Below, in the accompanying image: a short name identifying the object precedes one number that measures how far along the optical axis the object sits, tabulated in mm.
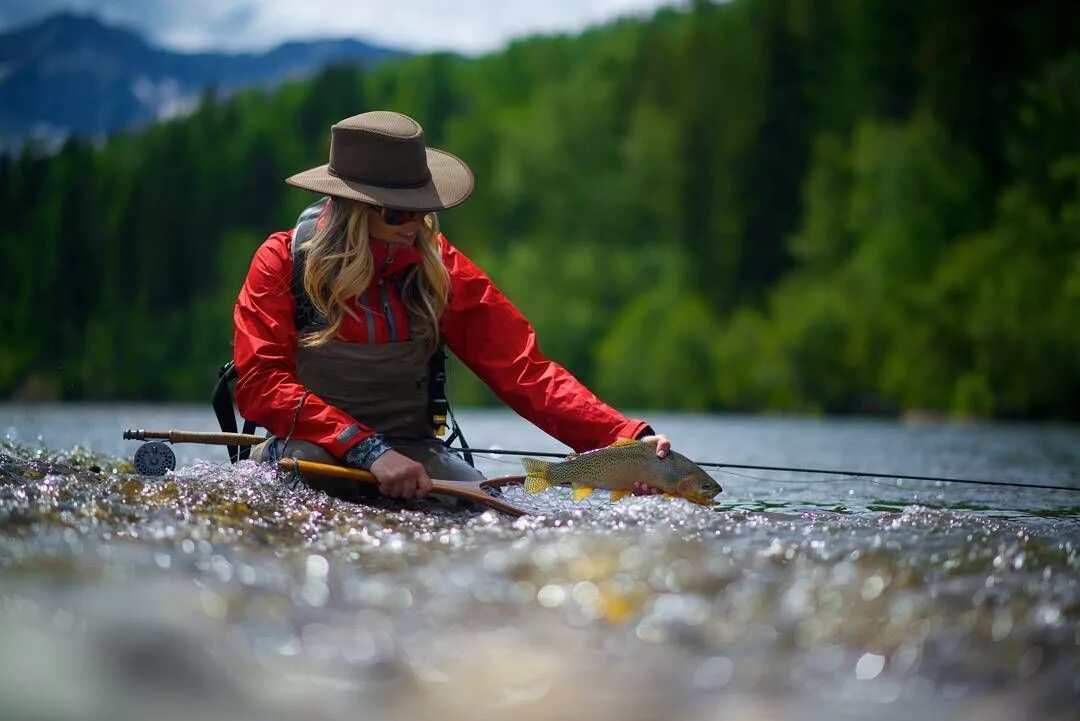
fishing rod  5715
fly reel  5961
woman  5504
